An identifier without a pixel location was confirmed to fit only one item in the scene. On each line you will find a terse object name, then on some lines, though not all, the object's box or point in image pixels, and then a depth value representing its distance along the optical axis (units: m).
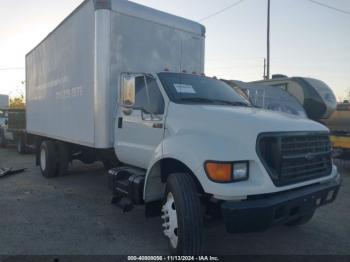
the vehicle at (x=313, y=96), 11.43
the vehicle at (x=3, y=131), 16.97
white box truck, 3.55
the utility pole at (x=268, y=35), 22.26
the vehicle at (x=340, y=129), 9.45
